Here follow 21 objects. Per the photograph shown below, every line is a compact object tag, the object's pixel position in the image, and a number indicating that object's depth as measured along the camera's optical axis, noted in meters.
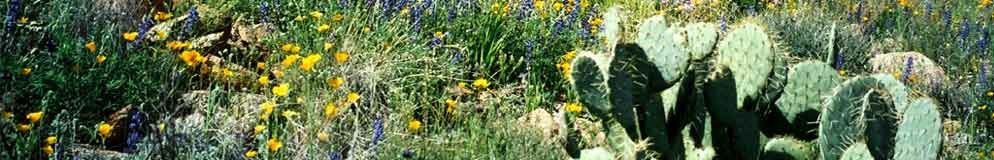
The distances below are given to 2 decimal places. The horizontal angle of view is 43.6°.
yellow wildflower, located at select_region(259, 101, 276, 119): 3.89
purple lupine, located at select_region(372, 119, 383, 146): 3.79
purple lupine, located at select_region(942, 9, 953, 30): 6.83
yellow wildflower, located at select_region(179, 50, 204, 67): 4.29
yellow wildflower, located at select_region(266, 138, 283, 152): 3.56
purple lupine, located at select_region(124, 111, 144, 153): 3.52
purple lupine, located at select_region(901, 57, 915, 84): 5.51
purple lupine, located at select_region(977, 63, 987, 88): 5.44
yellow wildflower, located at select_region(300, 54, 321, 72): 4.23
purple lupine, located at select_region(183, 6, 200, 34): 4.78
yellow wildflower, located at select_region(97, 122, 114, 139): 3.44
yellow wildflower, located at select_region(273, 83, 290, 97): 4.06
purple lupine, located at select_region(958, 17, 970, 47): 6.41
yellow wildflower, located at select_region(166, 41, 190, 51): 4.38
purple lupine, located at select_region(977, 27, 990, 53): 6.15
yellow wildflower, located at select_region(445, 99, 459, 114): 4.45
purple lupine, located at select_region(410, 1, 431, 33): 5.31
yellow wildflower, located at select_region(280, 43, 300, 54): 4.54
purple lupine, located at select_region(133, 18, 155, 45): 4.56
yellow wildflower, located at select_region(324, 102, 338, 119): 3.83
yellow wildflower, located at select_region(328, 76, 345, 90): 4.16
